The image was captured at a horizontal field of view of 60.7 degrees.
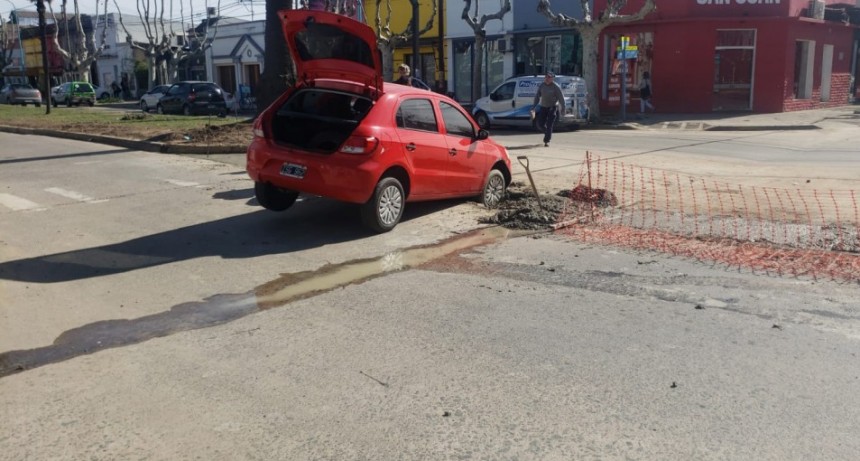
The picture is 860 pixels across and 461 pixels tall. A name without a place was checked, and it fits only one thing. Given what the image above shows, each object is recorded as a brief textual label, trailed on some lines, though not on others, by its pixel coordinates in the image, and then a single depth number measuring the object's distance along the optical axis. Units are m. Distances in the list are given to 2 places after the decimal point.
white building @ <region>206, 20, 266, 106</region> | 48.50
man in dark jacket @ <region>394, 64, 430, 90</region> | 13.66
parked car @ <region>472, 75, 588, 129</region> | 23.19
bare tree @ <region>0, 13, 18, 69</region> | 67.23
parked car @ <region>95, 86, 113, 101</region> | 57.79
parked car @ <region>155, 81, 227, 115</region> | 32.00
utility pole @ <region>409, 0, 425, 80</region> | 25.92
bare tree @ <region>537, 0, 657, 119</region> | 24.91
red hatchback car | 8.02
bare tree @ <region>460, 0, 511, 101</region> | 29.92
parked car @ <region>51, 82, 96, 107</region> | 45.72
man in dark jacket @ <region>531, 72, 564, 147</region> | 18.20
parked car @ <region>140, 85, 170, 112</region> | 35.72
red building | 28.52
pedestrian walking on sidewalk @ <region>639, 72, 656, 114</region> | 29.39
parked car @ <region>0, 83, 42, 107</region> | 47.34
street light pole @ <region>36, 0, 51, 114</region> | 30.03
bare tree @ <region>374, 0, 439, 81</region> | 33.00
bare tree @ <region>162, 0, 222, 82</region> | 52.12
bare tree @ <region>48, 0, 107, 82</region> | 52.30
